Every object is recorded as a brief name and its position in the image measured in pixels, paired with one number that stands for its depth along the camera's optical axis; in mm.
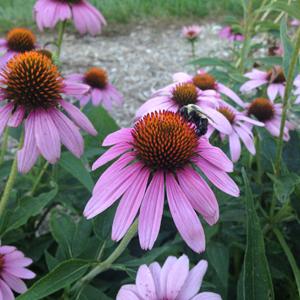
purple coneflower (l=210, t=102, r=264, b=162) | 294
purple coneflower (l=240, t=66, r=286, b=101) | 373
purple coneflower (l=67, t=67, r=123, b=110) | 429
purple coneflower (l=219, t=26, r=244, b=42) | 637
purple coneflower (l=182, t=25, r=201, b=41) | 640
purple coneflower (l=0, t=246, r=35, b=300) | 229
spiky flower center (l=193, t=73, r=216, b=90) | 350
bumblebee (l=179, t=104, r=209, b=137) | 215
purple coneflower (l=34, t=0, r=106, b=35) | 380
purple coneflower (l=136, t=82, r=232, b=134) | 297
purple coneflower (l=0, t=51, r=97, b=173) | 230
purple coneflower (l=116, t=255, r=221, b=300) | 180
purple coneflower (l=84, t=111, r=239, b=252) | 183
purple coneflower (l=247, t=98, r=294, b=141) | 344
